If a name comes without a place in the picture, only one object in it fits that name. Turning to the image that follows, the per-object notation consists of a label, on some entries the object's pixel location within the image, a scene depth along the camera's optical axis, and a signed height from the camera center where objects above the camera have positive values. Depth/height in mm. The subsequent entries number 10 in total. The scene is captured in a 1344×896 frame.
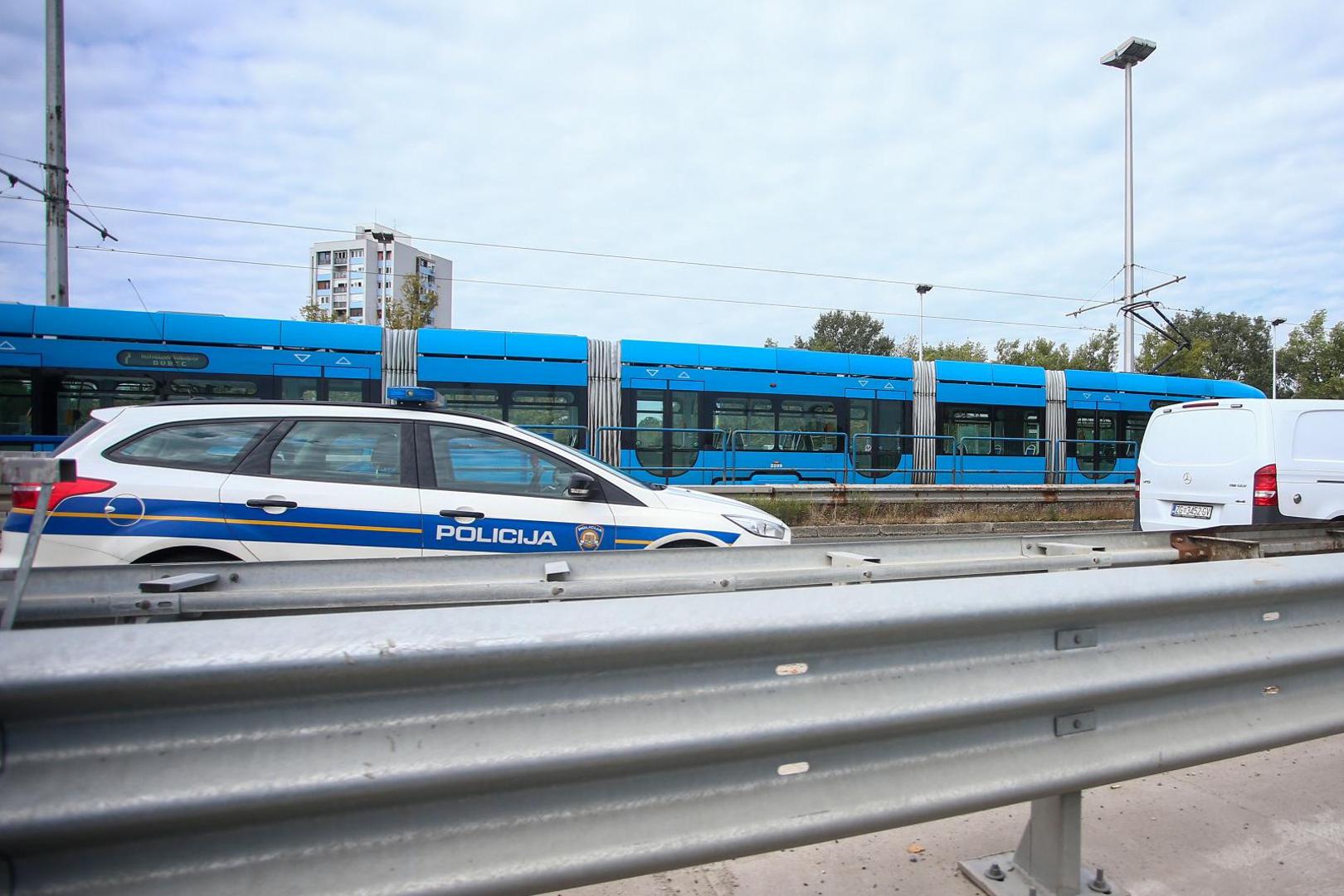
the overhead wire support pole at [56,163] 13156 +5107
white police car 4230 -243
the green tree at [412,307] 28109 +5663
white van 7039 -92
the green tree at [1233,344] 61875 +9164
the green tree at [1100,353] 51394 +6956
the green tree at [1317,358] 37344 +4898
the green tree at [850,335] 74062 +11853
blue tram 12094 +1197
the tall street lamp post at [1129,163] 24531 +9667
